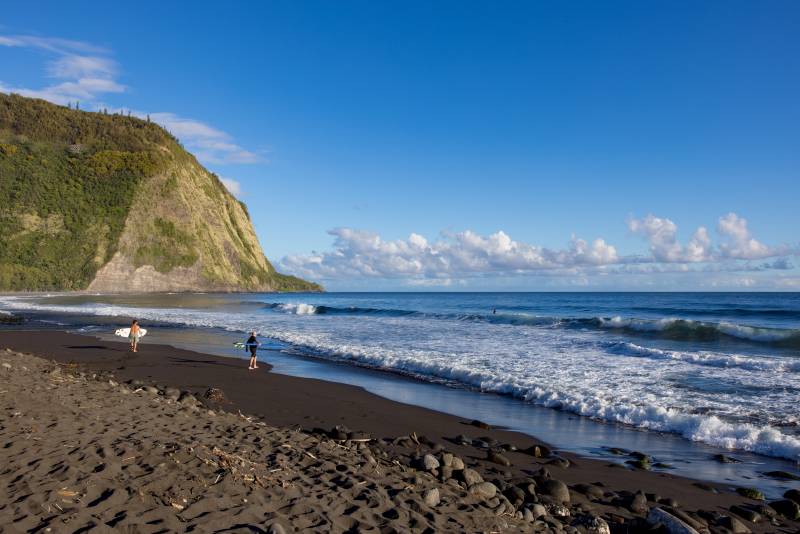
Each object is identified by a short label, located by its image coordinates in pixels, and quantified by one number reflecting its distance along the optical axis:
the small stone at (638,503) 5.96
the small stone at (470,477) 6.15
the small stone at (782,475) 7.43
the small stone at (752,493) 6.56
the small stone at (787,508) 6.04
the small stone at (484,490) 5.73
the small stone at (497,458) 7.56
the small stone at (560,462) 7.64
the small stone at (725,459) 8.16
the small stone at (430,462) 6.54
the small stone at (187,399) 9.94
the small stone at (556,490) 6.05
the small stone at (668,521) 5.11
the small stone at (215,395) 11.16
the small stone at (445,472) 6.32
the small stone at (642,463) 7.71
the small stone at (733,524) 5.59
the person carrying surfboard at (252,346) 16.30
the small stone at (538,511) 5.43
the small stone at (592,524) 5.20
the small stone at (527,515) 5.26
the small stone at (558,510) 5.57
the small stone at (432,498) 5.29
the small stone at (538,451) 8.16
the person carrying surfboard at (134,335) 19.42
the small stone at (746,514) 5.90
